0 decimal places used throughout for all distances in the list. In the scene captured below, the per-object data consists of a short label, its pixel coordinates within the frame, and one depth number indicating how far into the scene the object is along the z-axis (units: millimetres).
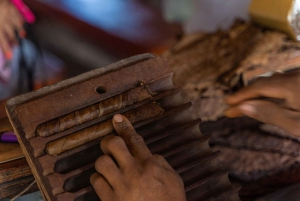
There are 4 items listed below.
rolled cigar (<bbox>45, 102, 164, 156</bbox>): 926
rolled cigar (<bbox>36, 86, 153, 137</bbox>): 930
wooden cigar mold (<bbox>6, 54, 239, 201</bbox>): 927
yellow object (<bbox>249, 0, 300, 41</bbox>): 1169
